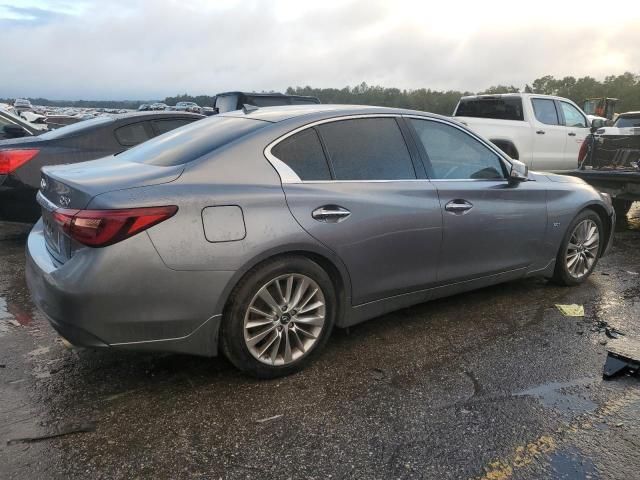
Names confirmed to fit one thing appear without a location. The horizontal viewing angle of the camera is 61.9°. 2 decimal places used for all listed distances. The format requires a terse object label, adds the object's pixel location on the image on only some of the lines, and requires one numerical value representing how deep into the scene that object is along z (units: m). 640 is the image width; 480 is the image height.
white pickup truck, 10.26
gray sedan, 2.72
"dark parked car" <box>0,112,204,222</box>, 5.73
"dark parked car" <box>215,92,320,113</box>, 12.38
